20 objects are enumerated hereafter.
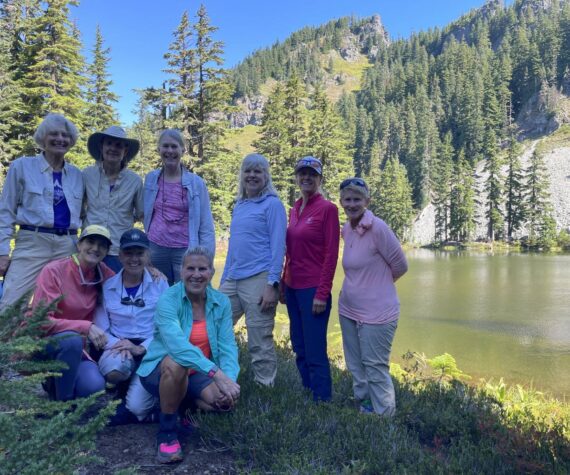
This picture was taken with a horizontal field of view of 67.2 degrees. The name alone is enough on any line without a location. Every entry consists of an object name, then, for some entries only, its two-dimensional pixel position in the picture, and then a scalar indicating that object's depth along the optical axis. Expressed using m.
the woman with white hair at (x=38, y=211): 3.42
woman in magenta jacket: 3.74
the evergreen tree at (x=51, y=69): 20.17
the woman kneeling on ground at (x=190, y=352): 2.91
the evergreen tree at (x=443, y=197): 56.84
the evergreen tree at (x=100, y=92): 30.88
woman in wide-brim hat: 3.76
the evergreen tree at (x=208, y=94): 23.12
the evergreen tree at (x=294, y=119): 31.50
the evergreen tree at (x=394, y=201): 55.72
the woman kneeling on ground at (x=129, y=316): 3.29
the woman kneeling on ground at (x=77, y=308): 3.11
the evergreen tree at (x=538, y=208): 45.47
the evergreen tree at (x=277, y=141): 31.94
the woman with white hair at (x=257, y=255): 3.74
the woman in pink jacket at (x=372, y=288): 3.62
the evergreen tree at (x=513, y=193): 51.50
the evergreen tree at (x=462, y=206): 52.78
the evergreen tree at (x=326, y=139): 34.28
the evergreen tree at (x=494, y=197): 51.31
